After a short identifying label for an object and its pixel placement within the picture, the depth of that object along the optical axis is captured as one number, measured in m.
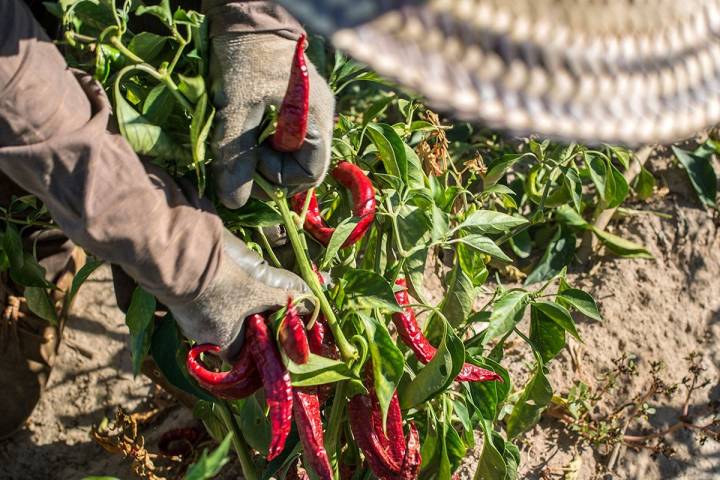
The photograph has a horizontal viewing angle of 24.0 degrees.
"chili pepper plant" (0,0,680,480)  1.42
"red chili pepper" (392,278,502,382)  1.54
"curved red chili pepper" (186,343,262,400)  1.46
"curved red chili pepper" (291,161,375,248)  1.50
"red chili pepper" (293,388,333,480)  1.49
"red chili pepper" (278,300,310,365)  1.42
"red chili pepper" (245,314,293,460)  1.45
